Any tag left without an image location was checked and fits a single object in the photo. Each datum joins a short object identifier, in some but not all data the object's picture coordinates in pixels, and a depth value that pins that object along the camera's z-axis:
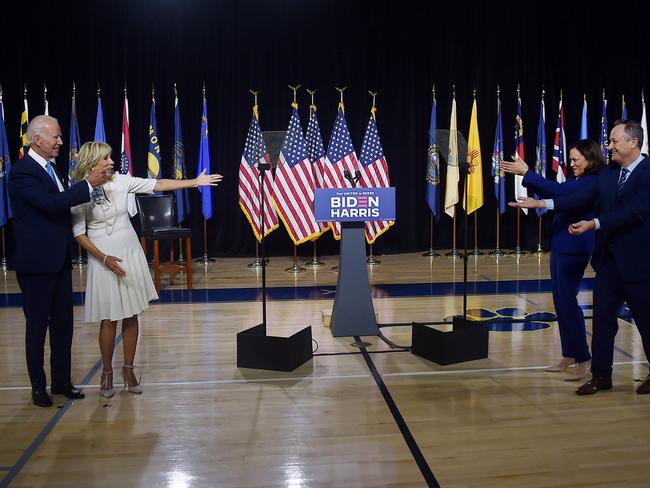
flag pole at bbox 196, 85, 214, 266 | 9.68
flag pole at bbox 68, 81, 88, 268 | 9.41
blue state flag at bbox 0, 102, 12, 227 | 9.20
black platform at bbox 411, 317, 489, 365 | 4.84
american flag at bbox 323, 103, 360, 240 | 9.29
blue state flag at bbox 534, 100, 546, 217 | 10.21
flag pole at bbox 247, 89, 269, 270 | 9.33
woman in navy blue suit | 4.29
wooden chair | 7.71
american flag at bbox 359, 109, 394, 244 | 9.38
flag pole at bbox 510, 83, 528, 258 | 10.27
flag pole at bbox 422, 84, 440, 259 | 10.16
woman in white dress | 3.91
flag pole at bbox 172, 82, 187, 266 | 9.30
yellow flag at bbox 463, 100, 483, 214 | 10.05
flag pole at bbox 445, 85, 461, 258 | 10.23
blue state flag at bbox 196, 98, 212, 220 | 9.52
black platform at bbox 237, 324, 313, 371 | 4.70
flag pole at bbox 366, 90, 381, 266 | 9.52
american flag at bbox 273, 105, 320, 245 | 8.94
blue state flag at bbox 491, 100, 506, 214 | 10.16
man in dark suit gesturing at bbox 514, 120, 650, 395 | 3.87
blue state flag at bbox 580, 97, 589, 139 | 10.27
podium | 5.18
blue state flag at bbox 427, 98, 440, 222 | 9.99
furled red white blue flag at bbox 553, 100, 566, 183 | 10.12
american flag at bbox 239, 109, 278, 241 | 9.16
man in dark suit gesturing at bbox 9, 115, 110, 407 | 3.77
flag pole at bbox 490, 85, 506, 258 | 10.13
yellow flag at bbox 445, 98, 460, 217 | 9.91
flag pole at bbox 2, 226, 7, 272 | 9.44
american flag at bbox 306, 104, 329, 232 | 9.42
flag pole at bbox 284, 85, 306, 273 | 9.13
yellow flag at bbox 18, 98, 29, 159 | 9.10
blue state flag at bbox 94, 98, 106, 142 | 9.38
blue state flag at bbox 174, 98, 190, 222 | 9.39
